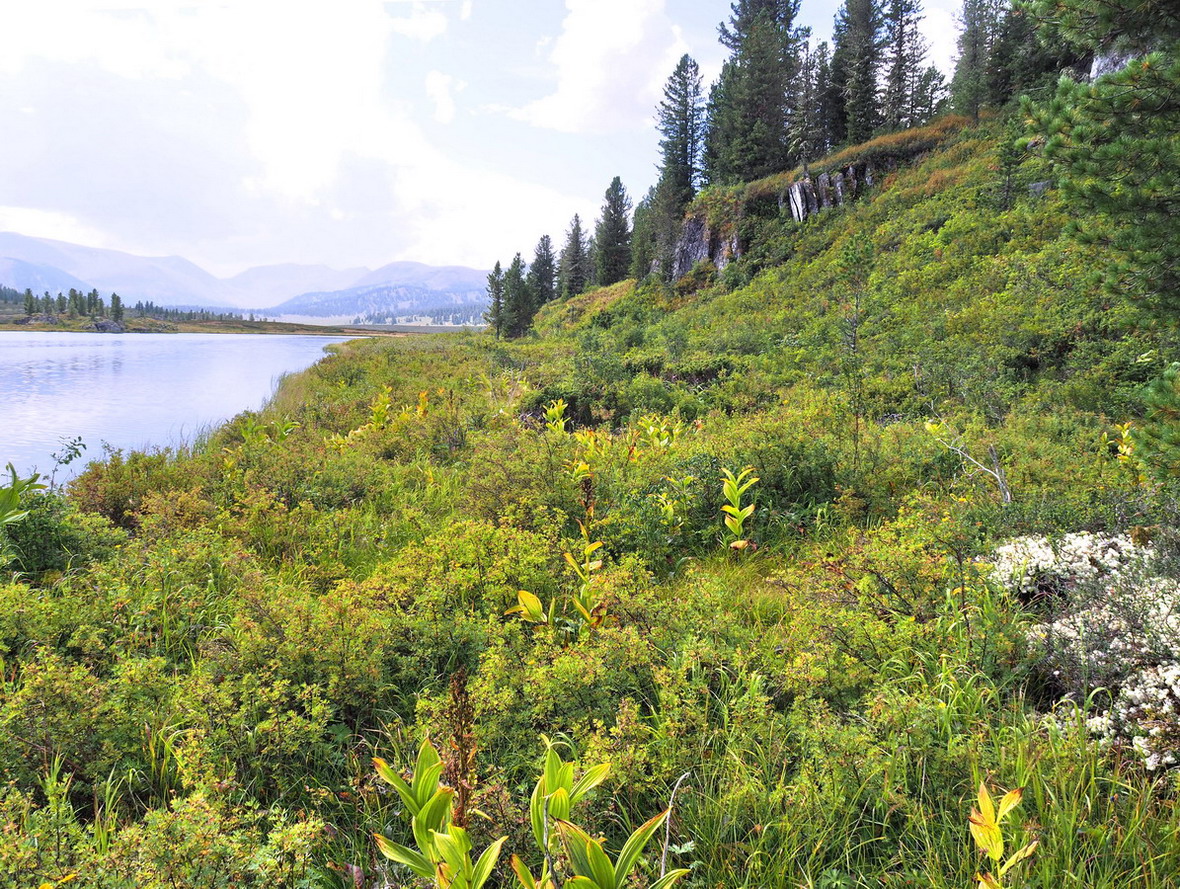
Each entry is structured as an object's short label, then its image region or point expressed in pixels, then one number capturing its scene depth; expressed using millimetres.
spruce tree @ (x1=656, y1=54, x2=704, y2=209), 44625
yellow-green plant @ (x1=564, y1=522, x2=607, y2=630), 2607
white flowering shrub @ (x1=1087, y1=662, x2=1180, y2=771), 1686
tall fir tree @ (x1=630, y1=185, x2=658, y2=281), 40419
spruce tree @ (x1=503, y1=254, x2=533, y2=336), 39938
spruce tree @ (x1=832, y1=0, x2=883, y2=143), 34875
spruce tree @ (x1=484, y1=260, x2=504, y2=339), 40906
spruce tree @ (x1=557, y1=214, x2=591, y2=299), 56312
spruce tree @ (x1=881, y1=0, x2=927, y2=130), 36562
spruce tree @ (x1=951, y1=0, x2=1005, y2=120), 29562
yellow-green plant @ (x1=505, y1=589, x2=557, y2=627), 2596
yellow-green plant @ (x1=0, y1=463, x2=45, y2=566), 3182
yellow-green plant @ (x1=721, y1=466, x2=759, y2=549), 3773
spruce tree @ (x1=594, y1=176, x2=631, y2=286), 52000
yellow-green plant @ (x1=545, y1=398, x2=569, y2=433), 6598
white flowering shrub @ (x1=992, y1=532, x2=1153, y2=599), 2549
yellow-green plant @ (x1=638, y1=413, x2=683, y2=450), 5869
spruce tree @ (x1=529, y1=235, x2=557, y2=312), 61281
